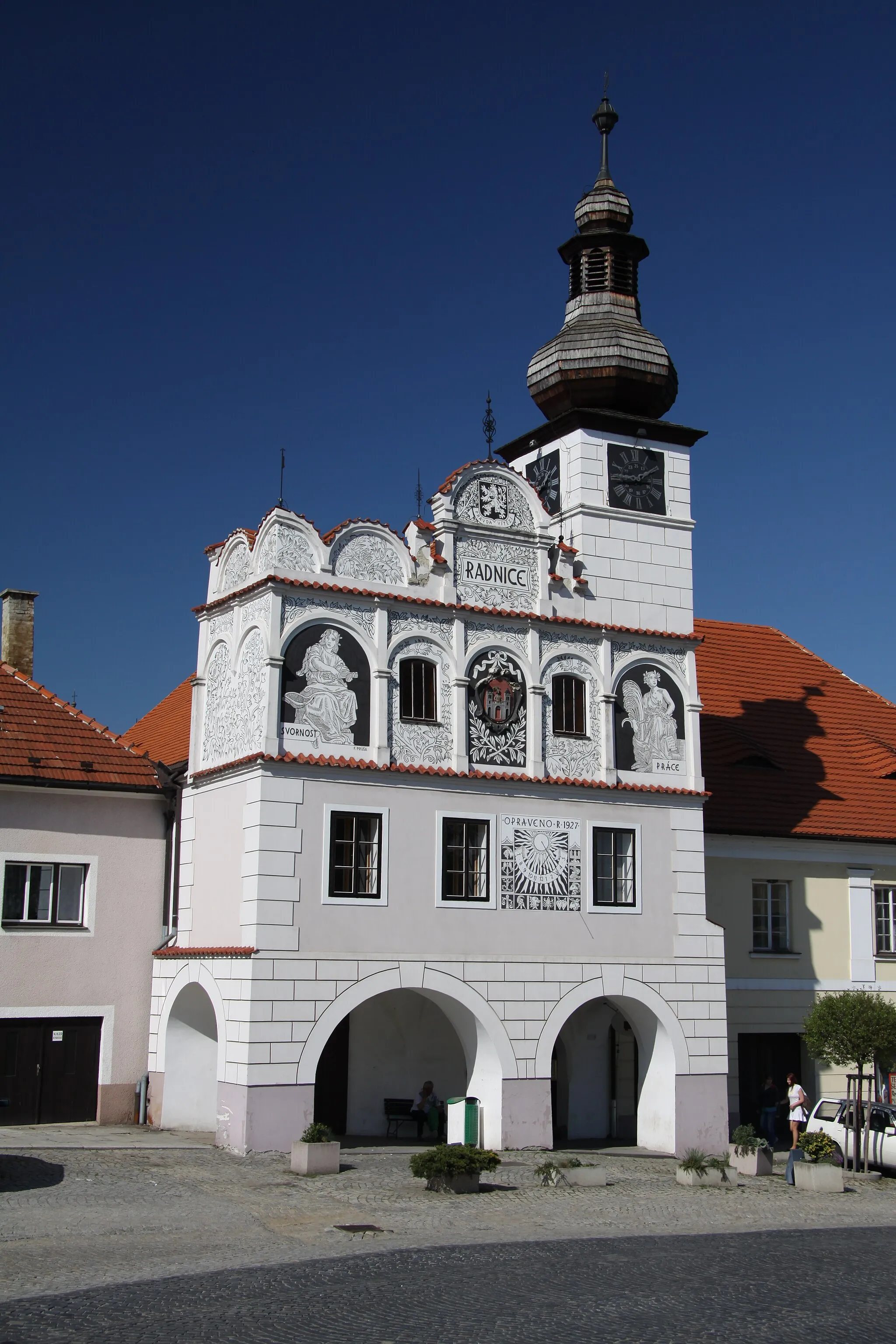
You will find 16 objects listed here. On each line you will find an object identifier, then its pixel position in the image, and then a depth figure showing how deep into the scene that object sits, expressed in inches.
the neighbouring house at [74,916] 1010.1
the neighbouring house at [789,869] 1146.0
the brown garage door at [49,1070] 995.9
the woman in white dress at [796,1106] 1017.5
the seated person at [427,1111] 1008.9
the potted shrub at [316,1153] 814.5
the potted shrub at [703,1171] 874.1
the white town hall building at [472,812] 915.4
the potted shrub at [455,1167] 781.9
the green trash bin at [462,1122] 939.3
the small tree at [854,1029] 1012.5
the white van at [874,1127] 980.6
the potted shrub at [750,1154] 925.8
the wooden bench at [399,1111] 1021.8
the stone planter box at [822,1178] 879.1
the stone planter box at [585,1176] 836.6
